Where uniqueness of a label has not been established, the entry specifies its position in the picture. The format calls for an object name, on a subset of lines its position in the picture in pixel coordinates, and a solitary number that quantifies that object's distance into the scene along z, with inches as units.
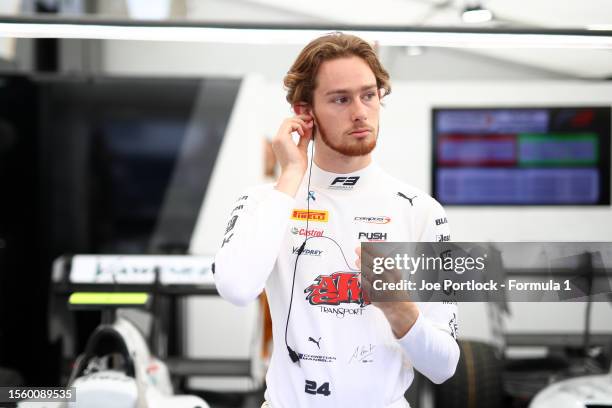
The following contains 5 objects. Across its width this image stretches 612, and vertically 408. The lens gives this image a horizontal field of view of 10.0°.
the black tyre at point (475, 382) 341.2
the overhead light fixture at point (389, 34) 271.6
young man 260.6
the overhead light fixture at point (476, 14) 296.1
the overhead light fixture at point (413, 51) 642.9
